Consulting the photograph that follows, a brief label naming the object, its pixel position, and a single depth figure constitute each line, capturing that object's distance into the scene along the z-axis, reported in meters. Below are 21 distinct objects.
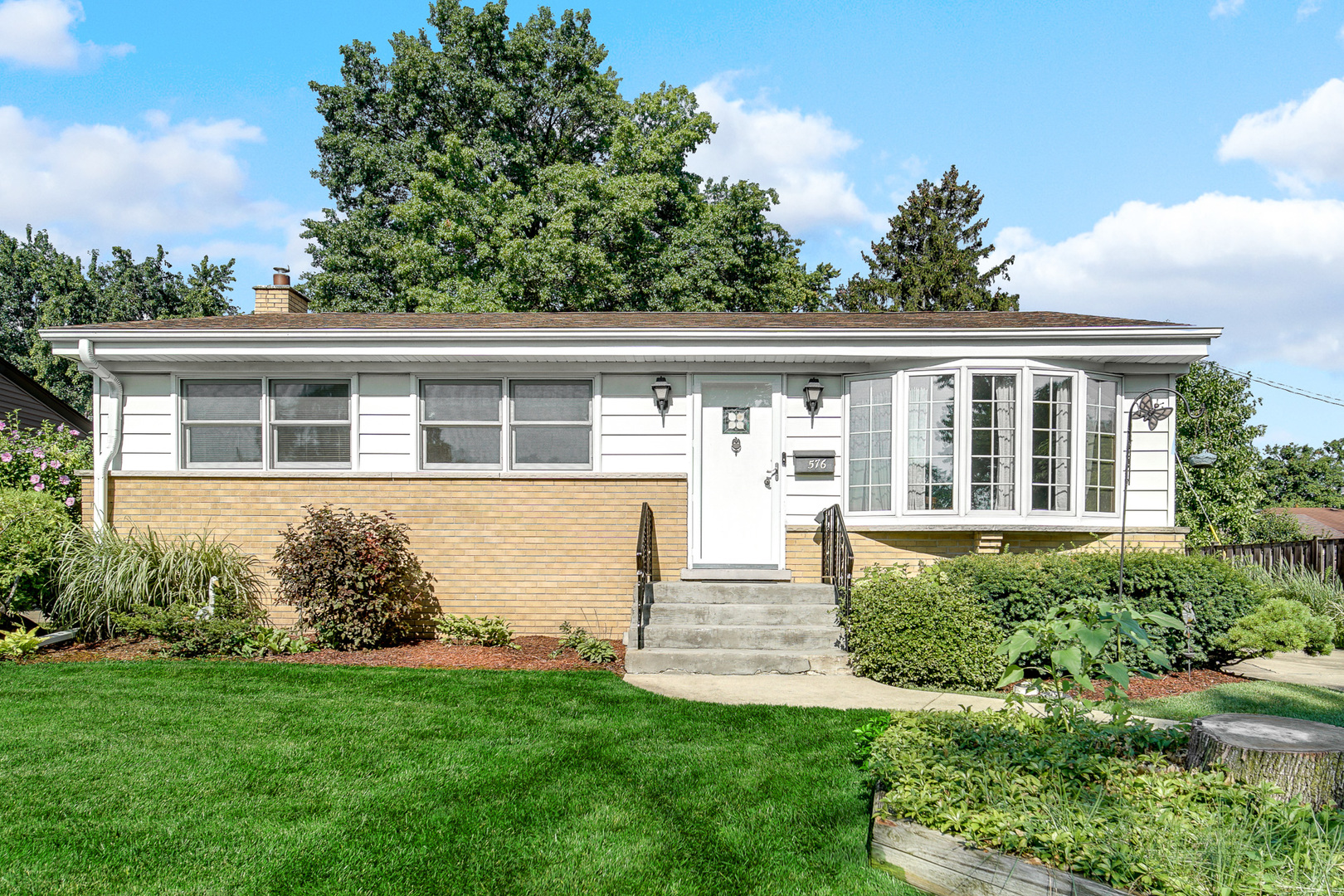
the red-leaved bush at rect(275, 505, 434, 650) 7.96
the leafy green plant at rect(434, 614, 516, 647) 8.44
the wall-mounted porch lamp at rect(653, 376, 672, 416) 9.07
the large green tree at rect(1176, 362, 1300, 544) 16.12
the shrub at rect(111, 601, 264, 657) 7.71
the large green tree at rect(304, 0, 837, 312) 19.42
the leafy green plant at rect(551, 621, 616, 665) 7.70
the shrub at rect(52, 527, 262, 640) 8.15
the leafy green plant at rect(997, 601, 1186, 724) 3.59
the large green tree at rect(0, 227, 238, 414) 31.64
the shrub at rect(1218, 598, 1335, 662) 7.09
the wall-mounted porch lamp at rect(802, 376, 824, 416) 9.12
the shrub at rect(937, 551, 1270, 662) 7.40
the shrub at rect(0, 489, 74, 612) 8.02
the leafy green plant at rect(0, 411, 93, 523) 10.10
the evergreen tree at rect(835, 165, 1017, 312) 29.33
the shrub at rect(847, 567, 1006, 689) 6.86
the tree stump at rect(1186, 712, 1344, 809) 3.32
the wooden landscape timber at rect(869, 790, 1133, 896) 2.89
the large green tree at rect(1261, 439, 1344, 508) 41.41
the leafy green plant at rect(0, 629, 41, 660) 7.47
